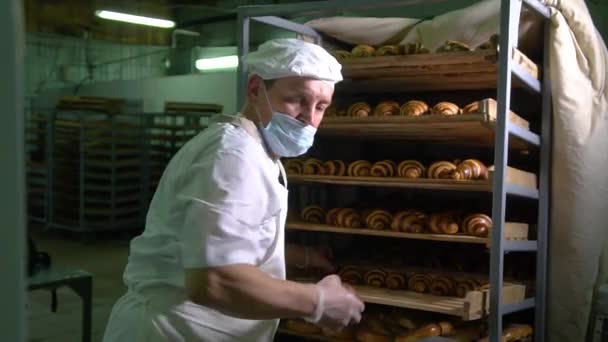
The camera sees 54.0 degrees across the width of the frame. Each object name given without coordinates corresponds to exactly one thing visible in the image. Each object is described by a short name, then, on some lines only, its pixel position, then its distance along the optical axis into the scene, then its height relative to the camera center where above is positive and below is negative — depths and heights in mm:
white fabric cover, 2406 -67
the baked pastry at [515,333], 2378 -788
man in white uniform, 1296 -225
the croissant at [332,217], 2645 -361
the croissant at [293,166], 2692 -141
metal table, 2941 -760
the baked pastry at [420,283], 2514 -613
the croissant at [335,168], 2602 -140
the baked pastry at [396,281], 2590 -626
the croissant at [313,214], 2717 -359
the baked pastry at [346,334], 2596 -860
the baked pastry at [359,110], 2547 +115
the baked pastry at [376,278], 2631 -621
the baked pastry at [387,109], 2504 +118
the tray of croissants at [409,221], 2350 -351
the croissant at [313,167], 2648 -141
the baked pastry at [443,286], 2473 -614
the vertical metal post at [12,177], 393 -32
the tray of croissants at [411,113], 2156 +100
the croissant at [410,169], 2430 -130
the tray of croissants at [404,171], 2322 -141
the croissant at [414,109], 2414 +118
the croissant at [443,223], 2377 -343
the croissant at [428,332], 2332 -763
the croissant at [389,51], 2459 +360
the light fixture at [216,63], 9969 +1219
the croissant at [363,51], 2549 +366
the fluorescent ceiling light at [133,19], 8766 +1722
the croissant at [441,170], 2359 -126
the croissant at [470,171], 2322 -127
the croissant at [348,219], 2590 -359
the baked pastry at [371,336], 2508 -842
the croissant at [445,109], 2361 +116
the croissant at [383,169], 2518 -135
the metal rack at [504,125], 2102 +54
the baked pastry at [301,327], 2633 -854
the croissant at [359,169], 2543 -138
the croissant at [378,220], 2545 -355
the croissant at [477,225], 2311 -337
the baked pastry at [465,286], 2403 -597
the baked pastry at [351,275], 2688 -629
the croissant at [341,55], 2570 +354
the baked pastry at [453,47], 2281 +354
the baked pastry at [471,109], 2238 +116
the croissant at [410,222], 2463 -352
